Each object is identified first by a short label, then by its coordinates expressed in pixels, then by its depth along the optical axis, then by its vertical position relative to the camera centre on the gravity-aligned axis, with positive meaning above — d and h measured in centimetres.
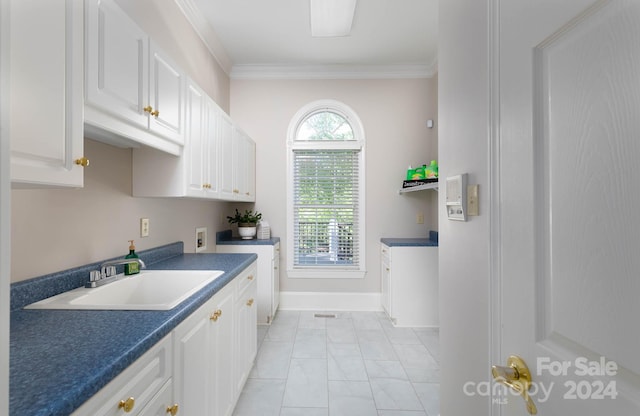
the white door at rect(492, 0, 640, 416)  47 +2
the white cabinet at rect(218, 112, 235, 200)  255 +46
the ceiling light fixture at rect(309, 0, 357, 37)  258 +173
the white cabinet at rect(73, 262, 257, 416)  81 -57
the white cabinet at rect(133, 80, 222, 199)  185 +29
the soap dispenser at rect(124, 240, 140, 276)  165 -28
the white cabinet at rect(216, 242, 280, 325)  321 -64
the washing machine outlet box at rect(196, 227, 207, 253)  283 -25
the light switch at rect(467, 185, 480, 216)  106 +4
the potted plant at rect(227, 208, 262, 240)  351 -12
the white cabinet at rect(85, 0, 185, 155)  111 +55
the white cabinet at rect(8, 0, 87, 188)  78 +33
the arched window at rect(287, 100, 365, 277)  377 +26
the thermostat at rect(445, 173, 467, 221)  114 +6
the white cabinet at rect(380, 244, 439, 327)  320 -75
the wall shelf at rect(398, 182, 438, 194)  288 +25
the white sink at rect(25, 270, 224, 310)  116 -37
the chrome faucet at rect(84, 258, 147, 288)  142 -29
